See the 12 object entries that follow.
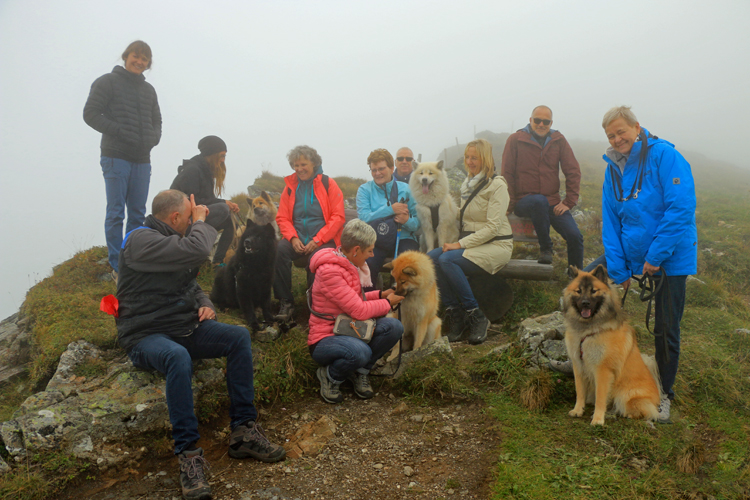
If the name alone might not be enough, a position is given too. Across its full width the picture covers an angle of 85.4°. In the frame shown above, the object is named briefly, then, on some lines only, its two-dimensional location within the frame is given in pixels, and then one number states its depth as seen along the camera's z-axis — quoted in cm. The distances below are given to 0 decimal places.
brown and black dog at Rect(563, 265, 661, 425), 345
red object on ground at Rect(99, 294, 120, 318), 301
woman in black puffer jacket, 513
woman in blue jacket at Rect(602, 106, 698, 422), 321
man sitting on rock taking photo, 287
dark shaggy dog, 479
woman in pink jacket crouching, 386
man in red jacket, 612
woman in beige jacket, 543
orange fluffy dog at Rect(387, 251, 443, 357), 461
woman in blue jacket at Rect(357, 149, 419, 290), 600
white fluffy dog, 612
